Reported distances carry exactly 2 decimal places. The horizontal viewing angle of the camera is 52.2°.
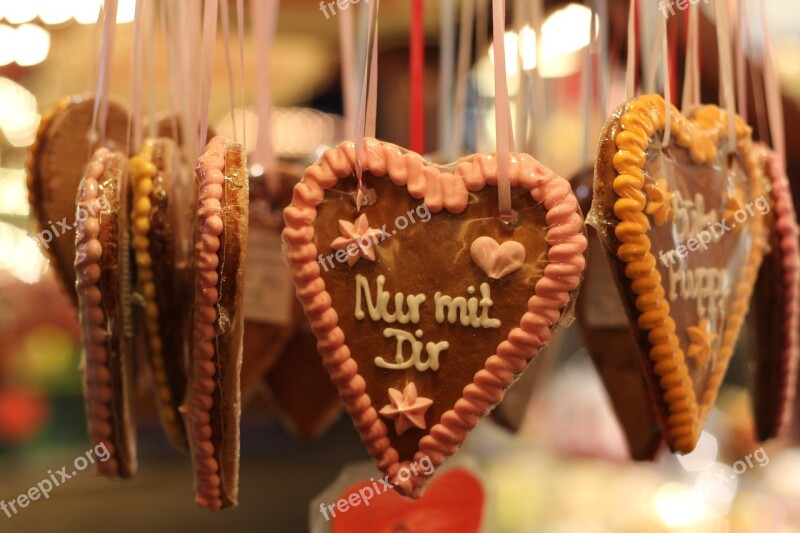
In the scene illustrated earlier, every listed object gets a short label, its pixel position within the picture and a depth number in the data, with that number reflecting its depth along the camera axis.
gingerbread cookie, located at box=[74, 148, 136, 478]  0.64
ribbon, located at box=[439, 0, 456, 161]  1.13
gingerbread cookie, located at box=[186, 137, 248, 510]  0.60
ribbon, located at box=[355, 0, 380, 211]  0.65
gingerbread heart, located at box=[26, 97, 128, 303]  0.79
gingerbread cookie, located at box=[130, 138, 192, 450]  0.71
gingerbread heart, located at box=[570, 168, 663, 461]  0.94
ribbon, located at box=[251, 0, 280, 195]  0.96
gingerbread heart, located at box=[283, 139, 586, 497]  0.64
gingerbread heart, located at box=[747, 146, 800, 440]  0.83
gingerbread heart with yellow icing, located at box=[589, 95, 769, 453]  0.62
